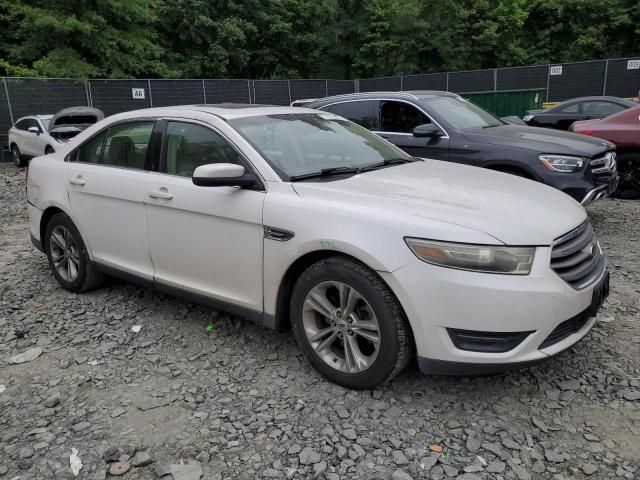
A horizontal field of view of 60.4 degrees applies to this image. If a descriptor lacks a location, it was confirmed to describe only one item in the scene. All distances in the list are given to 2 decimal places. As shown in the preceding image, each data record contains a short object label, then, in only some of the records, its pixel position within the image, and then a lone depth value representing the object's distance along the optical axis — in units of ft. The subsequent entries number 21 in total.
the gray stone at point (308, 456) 8.53
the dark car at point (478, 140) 19.35
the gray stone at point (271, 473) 8.26
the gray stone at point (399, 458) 8.43
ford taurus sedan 8.81
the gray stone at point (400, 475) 8.06
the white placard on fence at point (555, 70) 72.95
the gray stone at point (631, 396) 9.78
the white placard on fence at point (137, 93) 63.16
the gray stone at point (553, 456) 8.34
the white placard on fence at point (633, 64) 68.74
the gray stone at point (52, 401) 10.30
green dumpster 61.57
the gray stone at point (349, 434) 9.04
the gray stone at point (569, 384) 10.18
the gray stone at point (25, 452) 8.85
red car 25.22
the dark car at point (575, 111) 41.96
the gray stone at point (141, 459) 8.60
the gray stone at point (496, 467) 8.18
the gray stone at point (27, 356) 12.22
